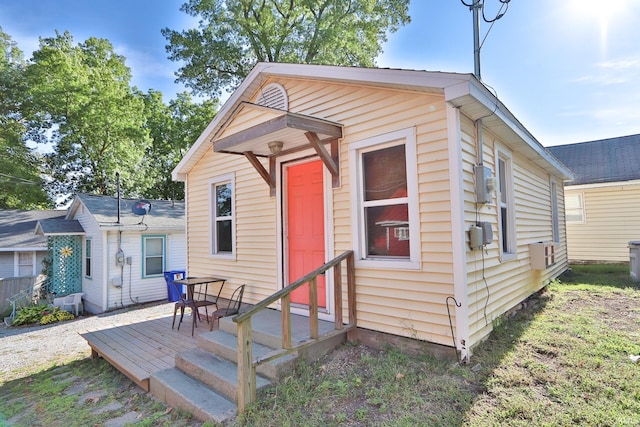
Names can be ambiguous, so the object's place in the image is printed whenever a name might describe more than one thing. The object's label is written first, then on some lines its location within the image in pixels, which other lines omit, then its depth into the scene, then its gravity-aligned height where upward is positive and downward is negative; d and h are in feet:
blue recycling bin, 32.01 -5.02
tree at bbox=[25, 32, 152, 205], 58.80 +20.19
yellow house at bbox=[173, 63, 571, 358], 11.98 +1.28
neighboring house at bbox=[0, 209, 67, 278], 42.50 -2.54
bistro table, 19.06 -4.13
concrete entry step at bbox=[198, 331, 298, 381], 11.31 -4.61
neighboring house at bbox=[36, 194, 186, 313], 33.86 -2.27
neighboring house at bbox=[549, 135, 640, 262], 36.63 +1.22
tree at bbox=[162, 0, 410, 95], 53.16 +30.01
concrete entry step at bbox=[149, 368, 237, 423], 10.14 -5.45
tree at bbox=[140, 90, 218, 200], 70.49 +20.89
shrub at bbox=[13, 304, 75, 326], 31.03 -7.73
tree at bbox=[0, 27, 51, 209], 59.00 +14.78
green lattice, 37.96 -3.79
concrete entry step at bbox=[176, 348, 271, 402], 10.97 -4.98
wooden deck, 14.28 -5.74
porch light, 16.15 +3.77
